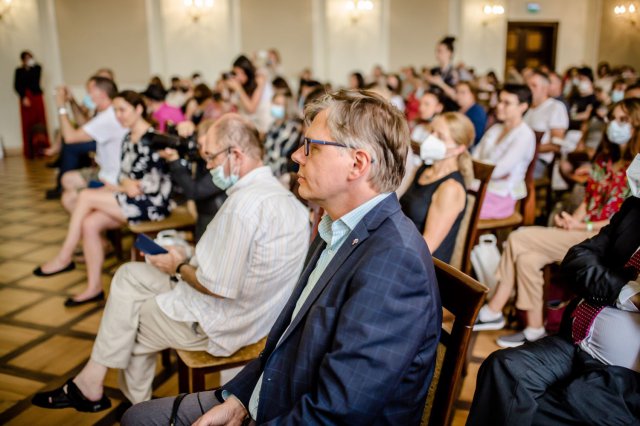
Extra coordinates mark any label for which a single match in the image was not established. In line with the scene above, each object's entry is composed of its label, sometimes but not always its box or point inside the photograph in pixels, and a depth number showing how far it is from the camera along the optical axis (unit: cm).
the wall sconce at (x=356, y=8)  1173
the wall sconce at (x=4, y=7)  881
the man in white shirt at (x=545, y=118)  446
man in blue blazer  107
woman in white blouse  336
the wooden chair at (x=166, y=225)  322
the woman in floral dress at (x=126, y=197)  329
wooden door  1328
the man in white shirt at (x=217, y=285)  184
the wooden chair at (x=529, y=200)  371
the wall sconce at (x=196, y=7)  1036
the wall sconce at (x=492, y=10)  1271
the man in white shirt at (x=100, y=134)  386
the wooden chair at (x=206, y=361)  188
